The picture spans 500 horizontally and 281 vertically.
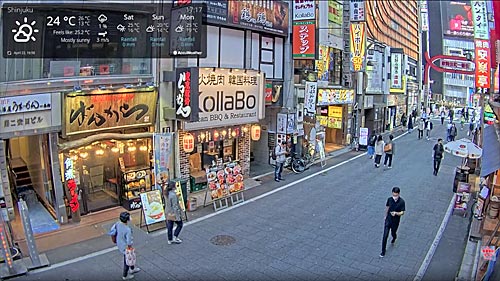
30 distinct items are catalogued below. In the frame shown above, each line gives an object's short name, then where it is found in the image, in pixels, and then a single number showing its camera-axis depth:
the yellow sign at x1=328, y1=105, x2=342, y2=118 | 30.11
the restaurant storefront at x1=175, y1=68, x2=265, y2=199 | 14.36
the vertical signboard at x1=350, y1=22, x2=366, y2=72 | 29.16
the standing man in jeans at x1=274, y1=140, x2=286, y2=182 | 19.09
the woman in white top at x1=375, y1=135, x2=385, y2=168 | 21.53
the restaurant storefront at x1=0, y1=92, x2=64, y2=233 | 11.31
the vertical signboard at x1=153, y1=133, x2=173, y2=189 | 14.43
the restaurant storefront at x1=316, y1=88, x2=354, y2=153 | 28.81
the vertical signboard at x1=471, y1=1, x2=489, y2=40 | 17.97
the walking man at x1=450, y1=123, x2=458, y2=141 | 31.27
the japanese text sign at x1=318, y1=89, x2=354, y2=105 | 26.12
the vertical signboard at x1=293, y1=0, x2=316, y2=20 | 20.52
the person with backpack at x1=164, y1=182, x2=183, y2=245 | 11.30
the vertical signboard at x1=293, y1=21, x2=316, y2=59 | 20.59
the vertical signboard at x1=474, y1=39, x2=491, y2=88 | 20.11
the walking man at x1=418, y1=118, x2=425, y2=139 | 35.03
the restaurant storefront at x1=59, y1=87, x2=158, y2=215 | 12.89
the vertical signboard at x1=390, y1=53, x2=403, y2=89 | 41.62
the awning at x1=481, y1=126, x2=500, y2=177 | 10.65
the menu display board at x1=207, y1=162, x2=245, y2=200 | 14.51
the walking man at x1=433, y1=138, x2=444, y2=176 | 20.31
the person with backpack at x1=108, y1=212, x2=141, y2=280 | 9.29
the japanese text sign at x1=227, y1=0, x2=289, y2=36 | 17.56
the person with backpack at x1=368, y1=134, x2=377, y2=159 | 24.62
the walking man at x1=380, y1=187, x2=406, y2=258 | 10.70
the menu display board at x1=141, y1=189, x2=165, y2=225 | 12.34
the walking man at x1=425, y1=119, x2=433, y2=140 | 35.97
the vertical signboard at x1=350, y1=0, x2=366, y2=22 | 29.33
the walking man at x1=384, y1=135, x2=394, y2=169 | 21.59
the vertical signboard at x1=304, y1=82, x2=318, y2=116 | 22.36
